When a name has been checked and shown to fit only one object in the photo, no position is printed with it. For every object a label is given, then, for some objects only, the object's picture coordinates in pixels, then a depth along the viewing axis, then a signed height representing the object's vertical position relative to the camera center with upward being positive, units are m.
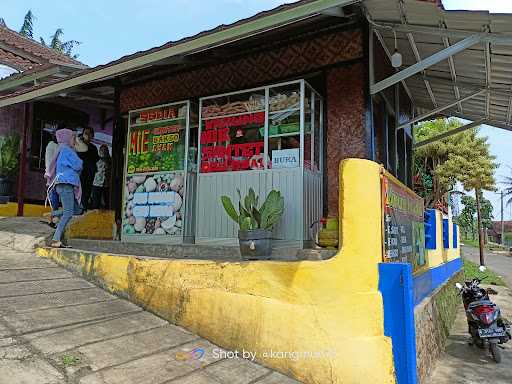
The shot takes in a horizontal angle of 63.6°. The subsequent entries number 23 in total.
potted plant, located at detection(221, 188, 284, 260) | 4.31 +0.05
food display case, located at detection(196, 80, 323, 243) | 5.39 +1.05
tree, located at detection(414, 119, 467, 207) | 18.44 +3.35
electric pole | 52.25 -0.46
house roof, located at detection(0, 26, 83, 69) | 10.34 +4.39
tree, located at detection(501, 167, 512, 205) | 57.00 +5.86
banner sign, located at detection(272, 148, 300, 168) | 5.47 +0.95
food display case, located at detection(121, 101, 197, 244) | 6.38 +0.81
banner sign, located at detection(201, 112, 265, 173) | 5.85 +1.18
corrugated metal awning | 4.24 +2.28
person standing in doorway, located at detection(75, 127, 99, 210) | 8.43 +1.15
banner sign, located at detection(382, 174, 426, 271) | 3.78 +0.06
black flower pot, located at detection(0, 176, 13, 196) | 9.09 +0.80
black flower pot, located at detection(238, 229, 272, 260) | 4.30 -0.16
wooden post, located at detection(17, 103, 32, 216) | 8.69 +1.25
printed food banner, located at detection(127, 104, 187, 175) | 6.63 +1.42
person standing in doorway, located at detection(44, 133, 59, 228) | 6.48 +0.42
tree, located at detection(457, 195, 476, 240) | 48.97 +2.09
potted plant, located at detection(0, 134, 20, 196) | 9.12 +1.35
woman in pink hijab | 5.48 +0.61
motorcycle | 5.43 -1.23
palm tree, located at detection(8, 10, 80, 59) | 29.12 +12.83
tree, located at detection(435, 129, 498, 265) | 18.00 +2.91
